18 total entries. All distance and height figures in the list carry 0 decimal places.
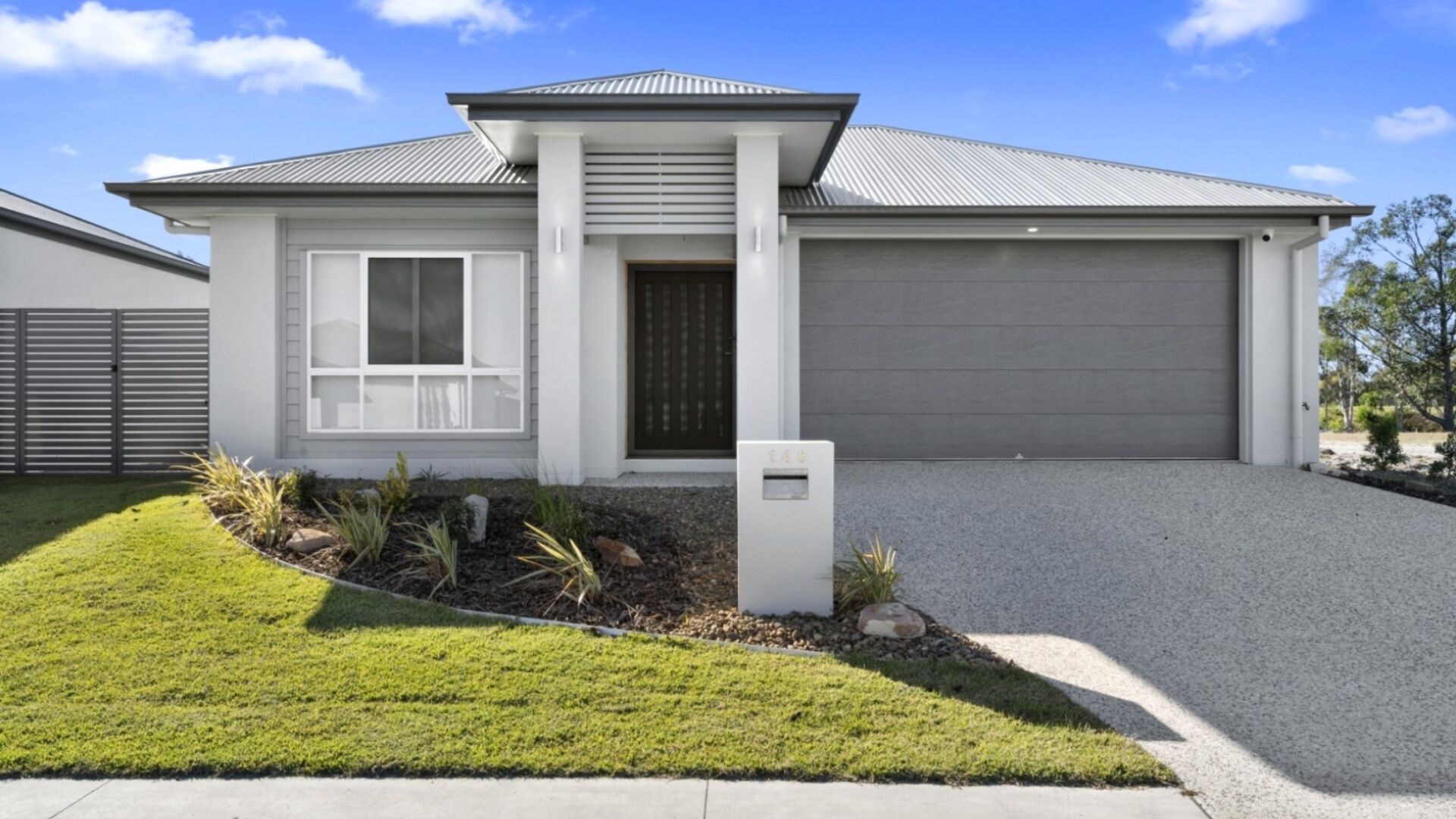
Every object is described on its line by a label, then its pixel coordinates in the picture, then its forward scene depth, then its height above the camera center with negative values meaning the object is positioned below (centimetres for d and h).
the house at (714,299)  896 +129
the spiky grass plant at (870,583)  532 -106
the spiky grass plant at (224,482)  762 -65
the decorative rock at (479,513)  632 -76
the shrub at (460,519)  616 -77
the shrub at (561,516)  610 -77
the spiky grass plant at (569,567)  531 -101
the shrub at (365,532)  602 -85
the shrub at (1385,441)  1057 -39
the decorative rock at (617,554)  592 -98
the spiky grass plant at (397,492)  684 -65
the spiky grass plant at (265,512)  652 -78
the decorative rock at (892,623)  492 -120
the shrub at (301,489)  735 -68
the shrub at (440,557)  558 -96
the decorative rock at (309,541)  632 -95
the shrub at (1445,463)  993 -61
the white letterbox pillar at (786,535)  521 -74
